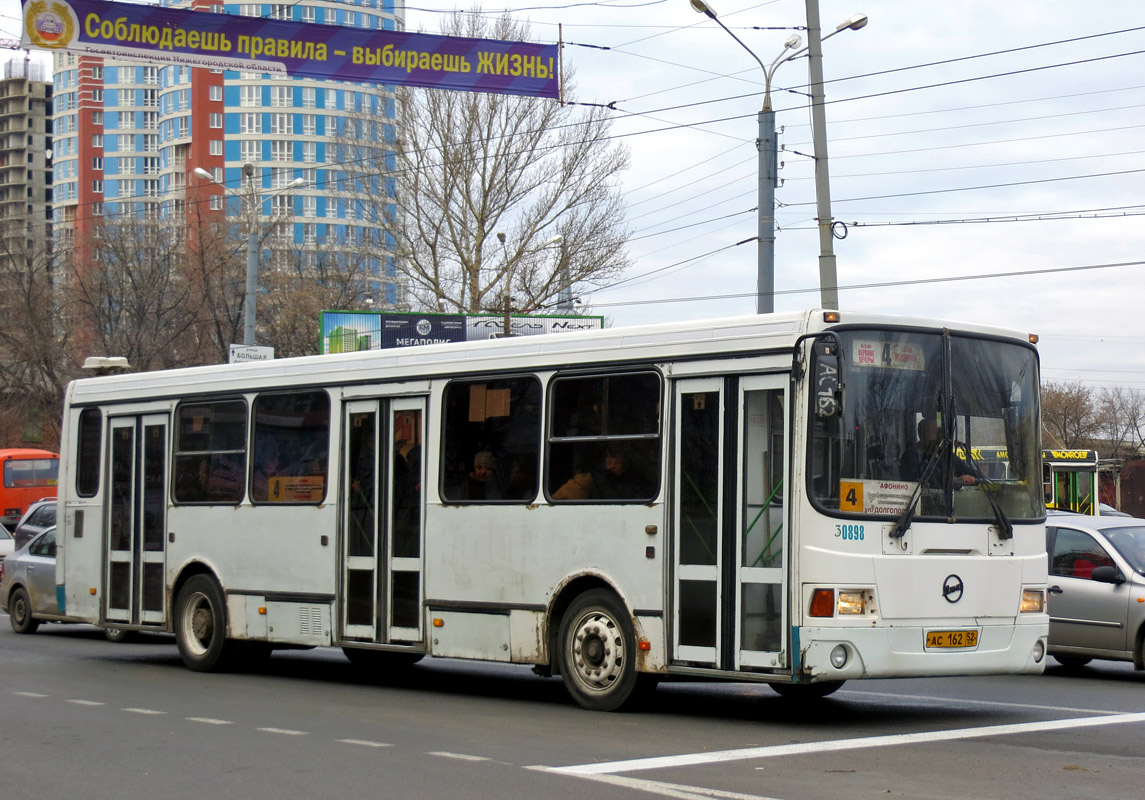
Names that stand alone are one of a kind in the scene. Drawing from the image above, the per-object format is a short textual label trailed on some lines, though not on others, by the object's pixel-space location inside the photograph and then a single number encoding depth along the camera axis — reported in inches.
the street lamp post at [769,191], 797.9
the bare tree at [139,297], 2150.6
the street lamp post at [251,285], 1148.5
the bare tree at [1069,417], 3301.7
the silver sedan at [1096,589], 553.9
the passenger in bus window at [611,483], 429.7
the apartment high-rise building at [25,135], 5831.7
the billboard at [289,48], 703.1
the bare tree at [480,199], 1931.6
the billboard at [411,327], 1895.9
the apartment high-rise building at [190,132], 4490.7
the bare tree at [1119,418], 3693.4
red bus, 1907.0
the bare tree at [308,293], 2247.8
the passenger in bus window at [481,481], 477.1
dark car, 969.5
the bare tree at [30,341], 2272.4
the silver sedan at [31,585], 784.3
